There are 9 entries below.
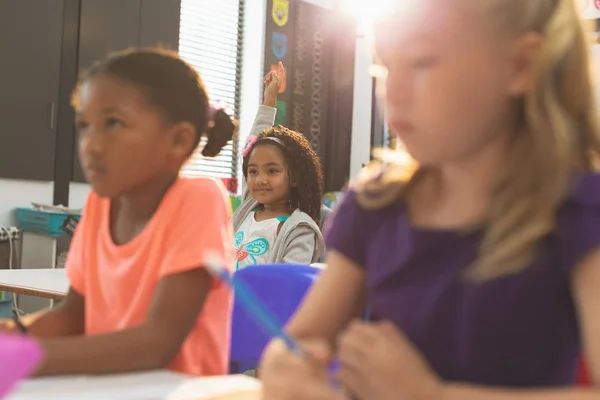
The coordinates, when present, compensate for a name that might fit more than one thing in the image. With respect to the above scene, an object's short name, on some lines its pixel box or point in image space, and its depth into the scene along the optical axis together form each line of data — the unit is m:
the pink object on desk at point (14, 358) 0.52
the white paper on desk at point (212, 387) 0.68
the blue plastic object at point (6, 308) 3.02
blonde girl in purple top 0.57
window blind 5.34
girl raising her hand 2.37
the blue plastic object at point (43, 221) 4.04
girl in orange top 0.81
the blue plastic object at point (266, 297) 1.21
